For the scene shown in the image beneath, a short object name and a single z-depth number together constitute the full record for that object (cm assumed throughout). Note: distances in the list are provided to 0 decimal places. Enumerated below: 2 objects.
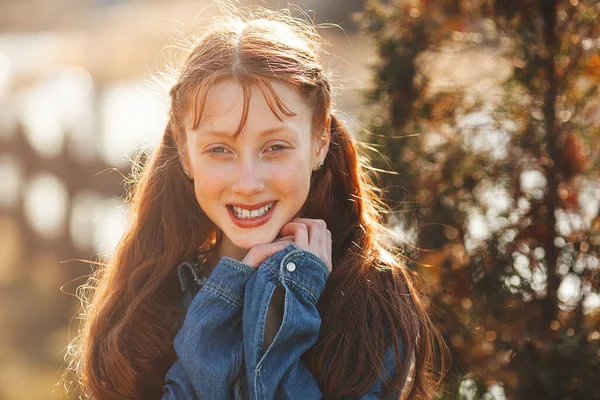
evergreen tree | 229
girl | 208
